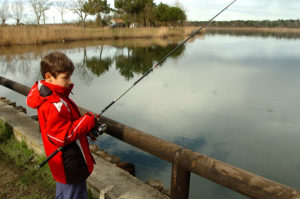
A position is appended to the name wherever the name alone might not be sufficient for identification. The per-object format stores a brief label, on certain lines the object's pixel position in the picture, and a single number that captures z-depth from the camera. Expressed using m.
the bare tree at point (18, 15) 33.64
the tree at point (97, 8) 39.01
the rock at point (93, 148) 3.89
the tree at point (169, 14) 46.66
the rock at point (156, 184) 3.15
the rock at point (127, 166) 3.54
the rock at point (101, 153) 3.76
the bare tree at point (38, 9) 32.84
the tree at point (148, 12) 43.34
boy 1.41
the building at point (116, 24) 45.09
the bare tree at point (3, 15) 33.00
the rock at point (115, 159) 3.70
